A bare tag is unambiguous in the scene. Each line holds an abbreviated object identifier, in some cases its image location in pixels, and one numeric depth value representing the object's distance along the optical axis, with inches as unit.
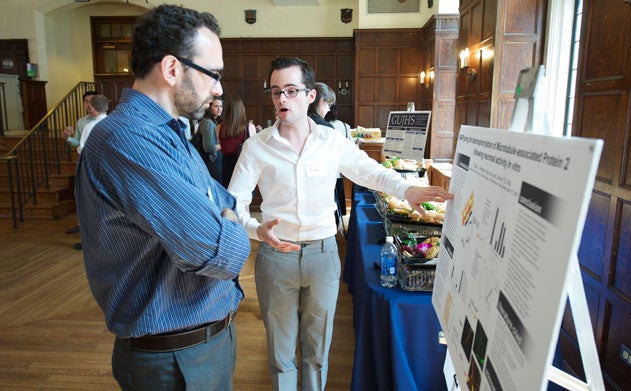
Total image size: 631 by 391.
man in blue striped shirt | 40.2
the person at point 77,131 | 234.5
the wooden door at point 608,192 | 87.7
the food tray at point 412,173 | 145.5
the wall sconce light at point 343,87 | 459.8
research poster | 24.2
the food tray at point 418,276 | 68.4
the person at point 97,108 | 199.5
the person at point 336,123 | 188.2
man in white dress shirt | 73.9
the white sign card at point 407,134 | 157.6
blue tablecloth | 66.6
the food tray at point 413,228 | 86.3
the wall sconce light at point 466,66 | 229.1
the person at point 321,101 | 152.9
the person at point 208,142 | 193.5
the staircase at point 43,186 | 272.2
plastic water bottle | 71.9
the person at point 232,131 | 185.3
